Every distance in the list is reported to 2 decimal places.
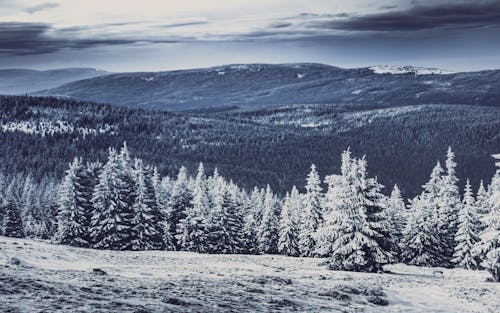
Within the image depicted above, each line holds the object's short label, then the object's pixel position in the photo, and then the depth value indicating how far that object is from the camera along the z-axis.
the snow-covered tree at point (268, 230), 64.44
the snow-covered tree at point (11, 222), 74.88
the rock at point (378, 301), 22.48
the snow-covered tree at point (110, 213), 50.58
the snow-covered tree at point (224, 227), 59.00
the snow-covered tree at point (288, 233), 59.84
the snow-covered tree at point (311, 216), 57.09
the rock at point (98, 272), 24.91
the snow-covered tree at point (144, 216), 52.62
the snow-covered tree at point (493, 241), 31.95
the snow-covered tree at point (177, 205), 60.75
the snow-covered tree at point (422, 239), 52.19
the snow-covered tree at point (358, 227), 35.94
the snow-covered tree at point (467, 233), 48.31
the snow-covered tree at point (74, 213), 50.94
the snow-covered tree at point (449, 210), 54.94
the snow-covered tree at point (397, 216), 54.92
